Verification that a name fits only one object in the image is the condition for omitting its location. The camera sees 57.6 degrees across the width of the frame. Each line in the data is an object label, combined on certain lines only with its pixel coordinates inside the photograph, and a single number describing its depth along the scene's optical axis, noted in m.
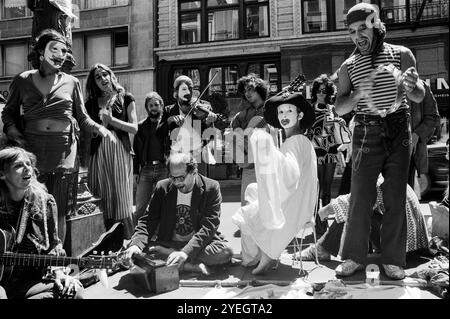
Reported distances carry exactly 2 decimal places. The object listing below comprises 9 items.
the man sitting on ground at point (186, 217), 3.04
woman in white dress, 2.84
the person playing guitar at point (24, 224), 2.36
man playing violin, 3.99
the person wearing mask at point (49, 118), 3.02
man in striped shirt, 2.71
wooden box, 2.66
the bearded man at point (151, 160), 4.11
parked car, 4.54
